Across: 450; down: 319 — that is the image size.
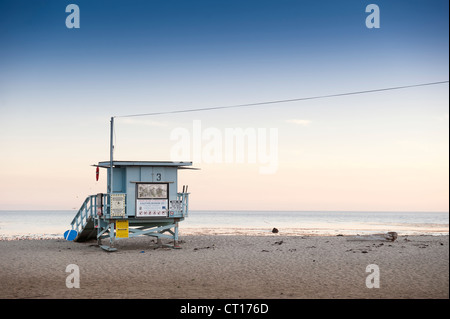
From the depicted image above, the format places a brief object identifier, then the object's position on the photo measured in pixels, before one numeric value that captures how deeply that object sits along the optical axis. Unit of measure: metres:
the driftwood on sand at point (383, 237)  26.06
